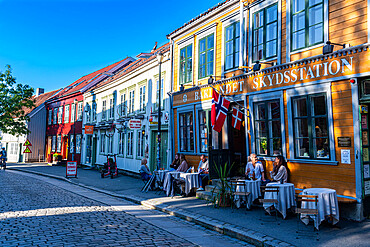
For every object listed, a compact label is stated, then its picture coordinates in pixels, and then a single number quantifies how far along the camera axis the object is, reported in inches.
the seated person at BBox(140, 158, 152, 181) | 576.1
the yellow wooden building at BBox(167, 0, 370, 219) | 306.3
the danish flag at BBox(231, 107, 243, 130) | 434.0
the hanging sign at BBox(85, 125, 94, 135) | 1022.2
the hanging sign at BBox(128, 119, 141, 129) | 675.4
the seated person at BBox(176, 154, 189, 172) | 539.5
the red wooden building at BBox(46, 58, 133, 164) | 1229.7
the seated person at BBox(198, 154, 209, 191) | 476.7
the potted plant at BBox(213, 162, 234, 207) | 383.2
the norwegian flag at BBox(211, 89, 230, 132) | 431.5
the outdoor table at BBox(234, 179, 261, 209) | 362.9
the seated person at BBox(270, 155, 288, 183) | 365.1
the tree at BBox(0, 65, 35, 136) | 1283.2
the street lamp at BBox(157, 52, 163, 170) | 562.4
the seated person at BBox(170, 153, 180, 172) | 569.3
